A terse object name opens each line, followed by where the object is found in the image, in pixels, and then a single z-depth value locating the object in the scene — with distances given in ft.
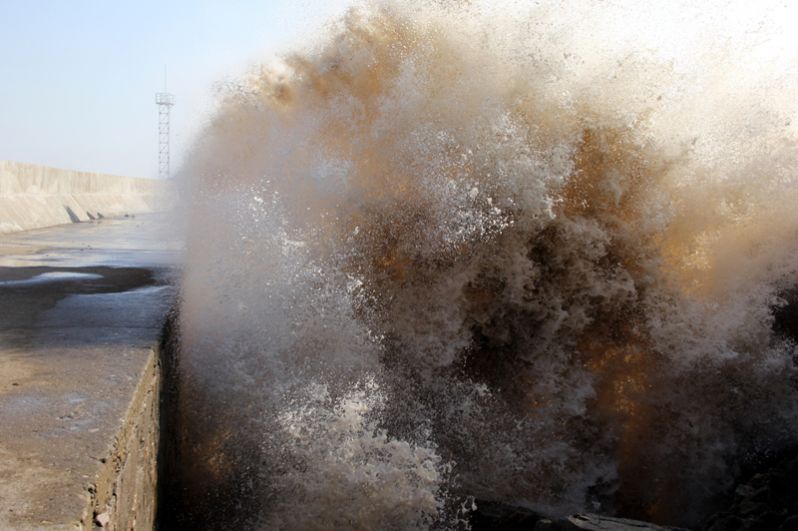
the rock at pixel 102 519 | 5.93
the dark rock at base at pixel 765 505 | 9.57
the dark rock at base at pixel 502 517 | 10.97
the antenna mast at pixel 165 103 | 167.73
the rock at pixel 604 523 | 9.66
